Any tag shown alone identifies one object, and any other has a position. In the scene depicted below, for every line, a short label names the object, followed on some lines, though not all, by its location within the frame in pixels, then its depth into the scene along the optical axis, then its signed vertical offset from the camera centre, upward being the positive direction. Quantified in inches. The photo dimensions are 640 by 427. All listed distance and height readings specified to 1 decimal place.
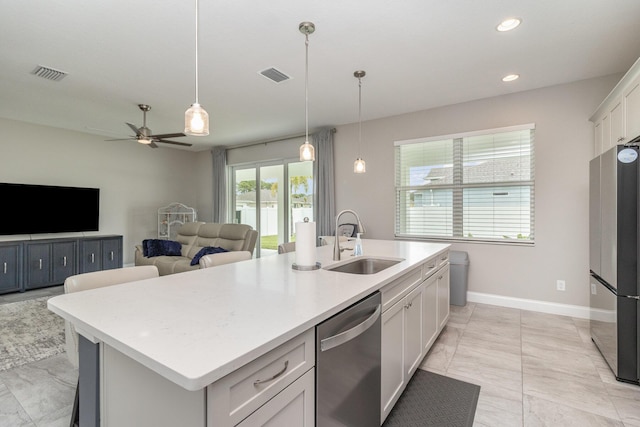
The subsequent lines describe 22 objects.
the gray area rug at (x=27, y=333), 101.7 -47.9
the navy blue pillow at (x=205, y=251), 169.1 -22.0
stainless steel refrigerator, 83.3 -13.1
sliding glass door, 237.3 +12.3
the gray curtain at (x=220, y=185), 274.8 +25.6
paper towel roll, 73.7 -7.8
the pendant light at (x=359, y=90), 128.3 +59.5
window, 151.8 +14.4
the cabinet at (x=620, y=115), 90.7 +33.9
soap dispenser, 98.3 -11.7
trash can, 153.4 -34.1
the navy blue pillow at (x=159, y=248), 197.3 -23.2
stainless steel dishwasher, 45.4 -26.1
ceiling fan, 160.2 +41.3
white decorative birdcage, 268.8 -4.4
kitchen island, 31.0 -14.9
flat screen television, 187.9 +3.1
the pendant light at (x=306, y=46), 95.1 +58.9
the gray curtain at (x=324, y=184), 207.5 +20.1
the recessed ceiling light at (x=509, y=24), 93.5 +59.6
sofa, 175.6 -20.9
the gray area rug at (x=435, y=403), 71.1 -49.0
